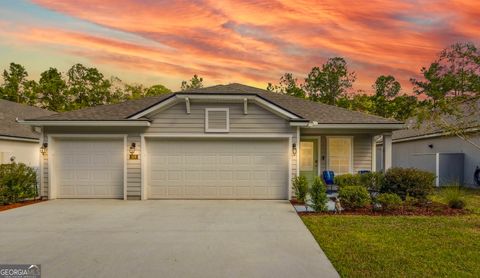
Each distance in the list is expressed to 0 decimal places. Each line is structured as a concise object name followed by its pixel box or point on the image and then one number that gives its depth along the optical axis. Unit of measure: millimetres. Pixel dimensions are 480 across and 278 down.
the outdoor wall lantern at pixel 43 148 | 10839
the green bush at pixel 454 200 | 8969
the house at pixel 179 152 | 10742
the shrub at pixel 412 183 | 9312
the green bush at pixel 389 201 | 8453
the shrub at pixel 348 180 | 10273
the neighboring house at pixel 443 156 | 15086
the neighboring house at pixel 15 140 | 15115
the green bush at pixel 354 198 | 8727
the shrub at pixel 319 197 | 8539
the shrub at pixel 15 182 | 10039
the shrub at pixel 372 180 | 9992
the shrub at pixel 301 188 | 10094
